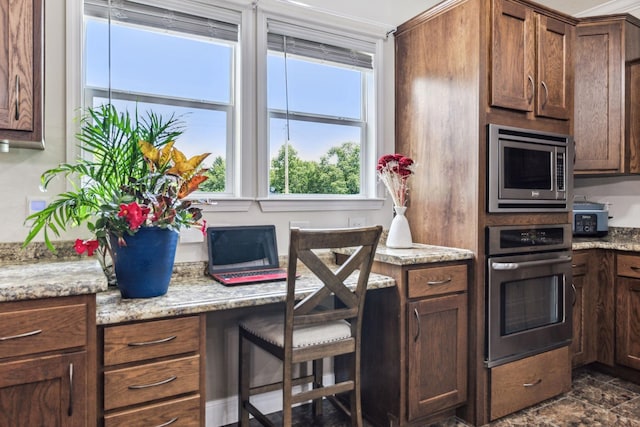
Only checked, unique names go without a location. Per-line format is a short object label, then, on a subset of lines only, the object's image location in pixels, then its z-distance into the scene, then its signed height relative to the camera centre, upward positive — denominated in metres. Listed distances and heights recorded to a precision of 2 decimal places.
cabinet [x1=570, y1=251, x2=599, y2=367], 2.89 -0.69
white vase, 2.46 -0.13
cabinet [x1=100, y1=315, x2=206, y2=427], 1.48 -0.59
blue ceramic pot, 1.65 -0.20
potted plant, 1.64 +0.03
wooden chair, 1.73 -0.52
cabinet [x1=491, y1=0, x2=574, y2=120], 2.34 +0.87
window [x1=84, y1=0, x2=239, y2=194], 2.12 +0.76
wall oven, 2.33 -0.47
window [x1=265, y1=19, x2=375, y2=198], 2.57 +0.63
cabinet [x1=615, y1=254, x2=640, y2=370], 2.79 -0.66
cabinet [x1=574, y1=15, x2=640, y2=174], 3.08 +0.87
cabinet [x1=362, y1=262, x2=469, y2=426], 2.15 -0.71
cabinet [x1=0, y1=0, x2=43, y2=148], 1.56 +0.52
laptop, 2.17 -0.23
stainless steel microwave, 2.33 +0.23
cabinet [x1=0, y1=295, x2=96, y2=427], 1.31 -0.48
